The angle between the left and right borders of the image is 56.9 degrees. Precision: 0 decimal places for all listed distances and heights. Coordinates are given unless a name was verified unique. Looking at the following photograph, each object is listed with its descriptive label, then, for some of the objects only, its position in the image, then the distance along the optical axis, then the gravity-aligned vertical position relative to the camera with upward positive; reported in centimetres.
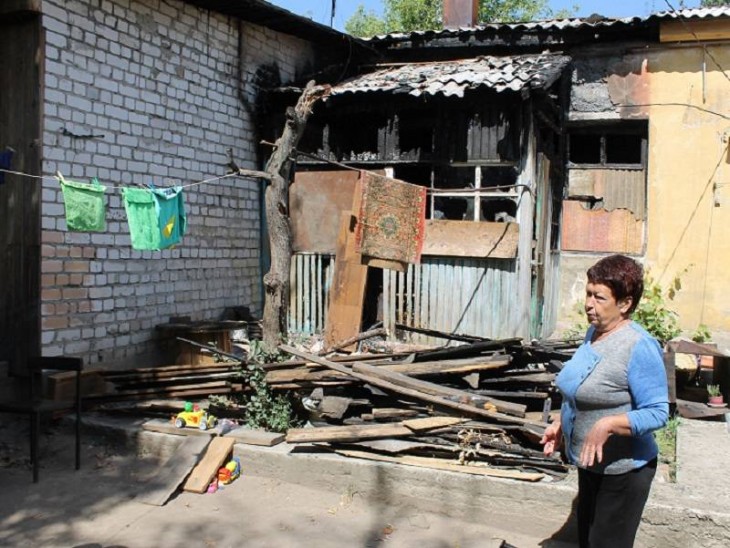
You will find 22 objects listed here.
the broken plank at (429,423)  531 -136
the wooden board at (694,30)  1022 +353
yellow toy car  598 -154
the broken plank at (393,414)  567 -136
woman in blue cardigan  285 -63
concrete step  419 -169
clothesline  620 +63
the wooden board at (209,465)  524 -175
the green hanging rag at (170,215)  697 +33
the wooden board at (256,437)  564 -160
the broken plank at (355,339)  693 -92
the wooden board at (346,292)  928 -57
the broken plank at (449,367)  612 -104
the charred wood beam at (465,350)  656 -94
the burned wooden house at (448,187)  900 +93
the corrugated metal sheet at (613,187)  1119 +120
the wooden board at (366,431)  531 -143
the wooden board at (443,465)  483 -159
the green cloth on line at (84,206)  612 +35
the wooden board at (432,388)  554 -116
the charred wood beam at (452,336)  765 -94
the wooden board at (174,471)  509 -180
